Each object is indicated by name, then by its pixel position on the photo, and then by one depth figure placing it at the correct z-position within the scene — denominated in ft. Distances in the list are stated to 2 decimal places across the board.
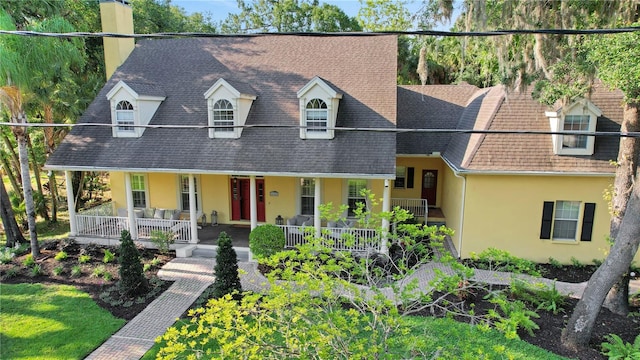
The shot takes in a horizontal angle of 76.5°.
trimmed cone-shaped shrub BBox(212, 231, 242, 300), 32.86
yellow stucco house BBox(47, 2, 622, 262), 40.75
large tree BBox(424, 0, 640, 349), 27.12
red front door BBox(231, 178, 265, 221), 51.29
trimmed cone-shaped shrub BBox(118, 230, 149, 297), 34.68
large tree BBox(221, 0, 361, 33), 110.73
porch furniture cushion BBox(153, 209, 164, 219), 50.57
